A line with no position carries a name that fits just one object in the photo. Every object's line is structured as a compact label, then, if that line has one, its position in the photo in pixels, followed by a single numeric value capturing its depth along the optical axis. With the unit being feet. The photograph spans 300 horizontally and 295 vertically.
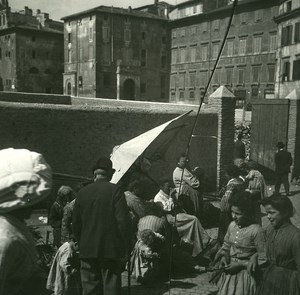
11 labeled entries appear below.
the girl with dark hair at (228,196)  21.85
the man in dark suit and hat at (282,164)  36.65
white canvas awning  20.35
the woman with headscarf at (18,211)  5.48
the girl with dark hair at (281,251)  11.68
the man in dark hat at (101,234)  13.57
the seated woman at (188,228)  22.52
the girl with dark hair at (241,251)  13.56
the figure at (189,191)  26.45
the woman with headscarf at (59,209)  21.39
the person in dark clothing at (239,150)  42.39
